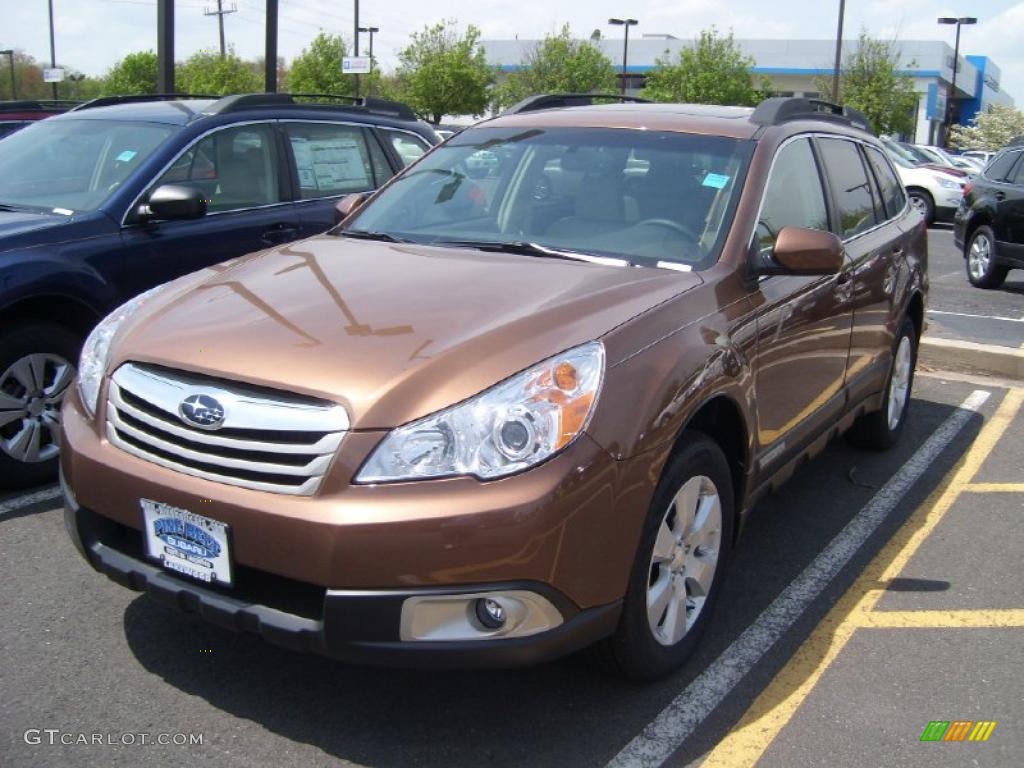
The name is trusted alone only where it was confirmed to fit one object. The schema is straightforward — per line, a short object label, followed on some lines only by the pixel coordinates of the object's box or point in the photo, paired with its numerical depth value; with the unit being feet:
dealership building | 194.80
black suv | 39.17
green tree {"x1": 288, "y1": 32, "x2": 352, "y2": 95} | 163.84
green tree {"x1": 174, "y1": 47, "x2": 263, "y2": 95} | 158.61
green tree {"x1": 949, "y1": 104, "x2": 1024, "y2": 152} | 175.52
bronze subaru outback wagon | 8.68
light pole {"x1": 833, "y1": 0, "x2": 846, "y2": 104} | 104.17
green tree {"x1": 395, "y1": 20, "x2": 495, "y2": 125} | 159.22
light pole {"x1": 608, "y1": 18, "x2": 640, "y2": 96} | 168.14
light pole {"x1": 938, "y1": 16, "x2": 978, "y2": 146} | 151.43
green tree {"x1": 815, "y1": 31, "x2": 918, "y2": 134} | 150.82
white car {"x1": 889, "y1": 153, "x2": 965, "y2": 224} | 72.43
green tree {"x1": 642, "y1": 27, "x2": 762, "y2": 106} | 160.56
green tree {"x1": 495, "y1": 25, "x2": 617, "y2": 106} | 168.76
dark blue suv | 15.67
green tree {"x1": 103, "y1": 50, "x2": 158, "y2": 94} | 190.39
